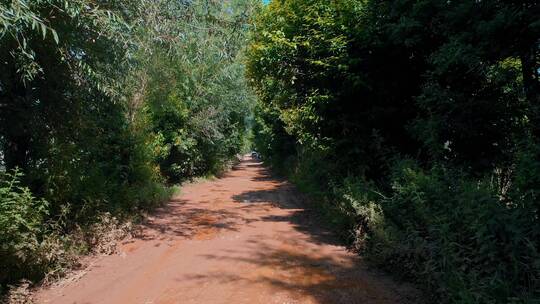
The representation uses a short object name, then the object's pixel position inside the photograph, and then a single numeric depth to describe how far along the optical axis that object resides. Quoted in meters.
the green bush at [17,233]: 5.23
